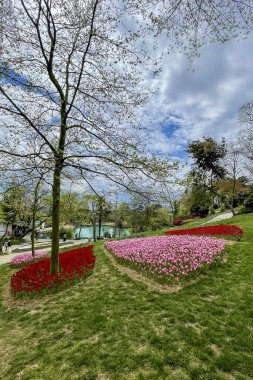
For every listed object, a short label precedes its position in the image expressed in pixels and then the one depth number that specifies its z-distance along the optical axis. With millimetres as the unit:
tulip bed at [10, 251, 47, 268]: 15721
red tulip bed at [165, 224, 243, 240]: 14639
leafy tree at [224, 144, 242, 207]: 33344
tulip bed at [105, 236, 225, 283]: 8602
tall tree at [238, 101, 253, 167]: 28828
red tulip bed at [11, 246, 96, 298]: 8430
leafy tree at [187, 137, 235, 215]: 31864
